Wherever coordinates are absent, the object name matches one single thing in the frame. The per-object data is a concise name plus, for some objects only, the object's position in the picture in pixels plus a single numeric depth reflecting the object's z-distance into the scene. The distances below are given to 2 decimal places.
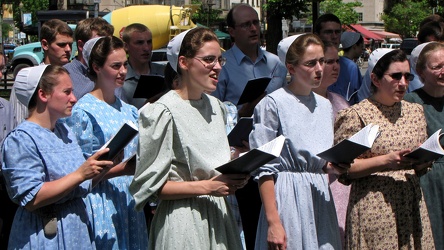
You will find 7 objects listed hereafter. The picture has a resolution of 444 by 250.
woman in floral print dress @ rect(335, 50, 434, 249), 5.12
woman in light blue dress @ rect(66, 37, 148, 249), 4.98
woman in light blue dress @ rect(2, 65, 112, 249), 4.39
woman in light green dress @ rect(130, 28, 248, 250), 4.17
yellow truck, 26.14
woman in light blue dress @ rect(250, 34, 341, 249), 4.79
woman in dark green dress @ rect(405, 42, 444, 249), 5.94
